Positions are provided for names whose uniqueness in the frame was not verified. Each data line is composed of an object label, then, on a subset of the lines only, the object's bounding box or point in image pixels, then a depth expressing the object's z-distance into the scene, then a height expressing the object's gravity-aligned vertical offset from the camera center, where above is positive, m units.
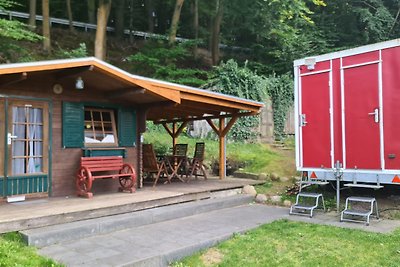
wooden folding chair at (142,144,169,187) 8.89 -0.44
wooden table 9.36 -0.47
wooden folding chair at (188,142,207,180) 9.93 -0.46
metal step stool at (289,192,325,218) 6.71 -1.15
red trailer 6.34 +0.53
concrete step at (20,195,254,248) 4.89 -1.17
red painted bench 6.92 -0.54
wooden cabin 6.41 +0.59
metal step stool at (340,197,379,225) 6.09 -1.14
